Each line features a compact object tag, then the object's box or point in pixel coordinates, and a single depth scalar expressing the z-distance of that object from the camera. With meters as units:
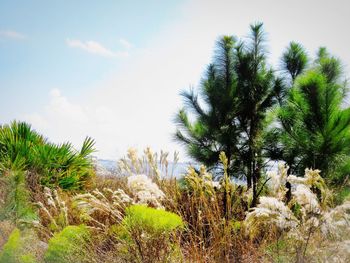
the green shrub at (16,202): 4.85
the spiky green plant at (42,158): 7.87
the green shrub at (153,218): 2.91
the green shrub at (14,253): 3.24
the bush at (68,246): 3.36
